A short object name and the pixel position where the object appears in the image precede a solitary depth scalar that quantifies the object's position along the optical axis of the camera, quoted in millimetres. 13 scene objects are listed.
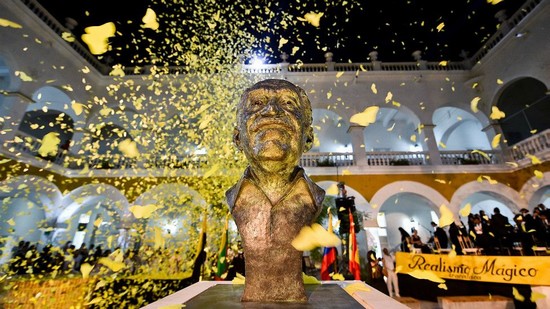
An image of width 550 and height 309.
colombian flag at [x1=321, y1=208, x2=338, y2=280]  6125
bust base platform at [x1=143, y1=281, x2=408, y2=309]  1549
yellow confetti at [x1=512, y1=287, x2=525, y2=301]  4845
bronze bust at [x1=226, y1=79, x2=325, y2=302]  1754
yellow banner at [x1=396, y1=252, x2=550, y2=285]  4672
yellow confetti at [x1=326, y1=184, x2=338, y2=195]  11898
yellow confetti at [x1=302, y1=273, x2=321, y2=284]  2558
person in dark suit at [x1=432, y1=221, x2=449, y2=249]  9718
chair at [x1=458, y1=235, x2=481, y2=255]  8884
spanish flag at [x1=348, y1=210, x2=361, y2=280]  6652
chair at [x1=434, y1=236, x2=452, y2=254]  9210
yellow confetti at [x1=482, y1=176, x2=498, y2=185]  12570
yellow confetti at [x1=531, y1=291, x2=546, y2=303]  4359
